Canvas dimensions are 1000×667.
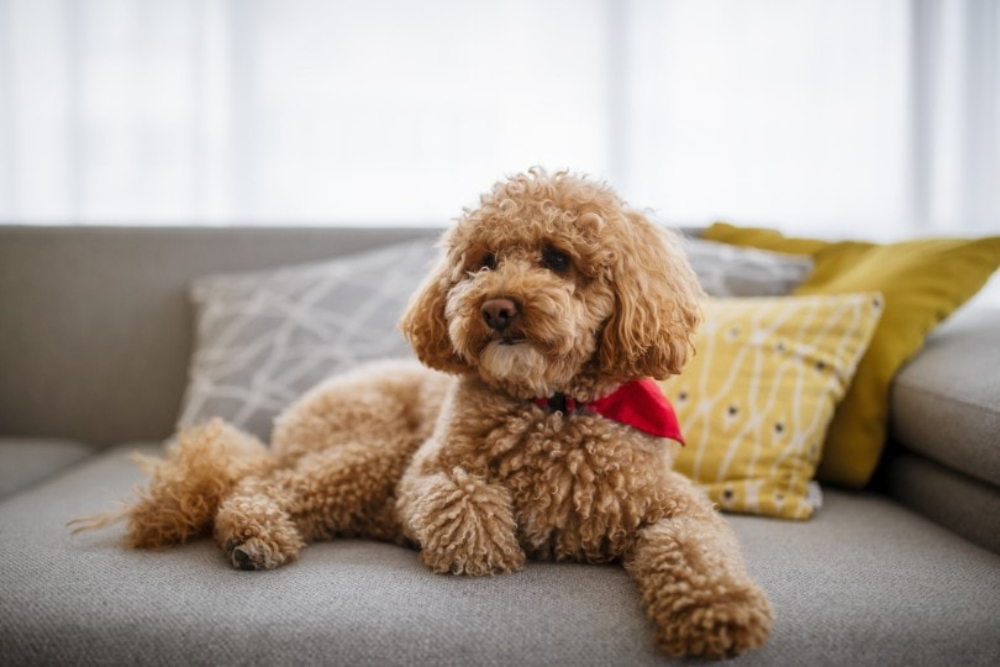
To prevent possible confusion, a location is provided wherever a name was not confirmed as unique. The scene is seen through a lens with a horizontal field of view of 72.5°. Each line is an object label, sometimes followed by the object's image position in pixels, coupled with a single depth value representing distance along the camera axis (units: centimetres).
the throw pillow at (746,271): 184
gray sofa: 97
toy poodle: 111
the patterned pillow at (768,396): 147
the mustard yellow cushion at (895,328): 155
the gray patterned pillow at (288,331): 182
